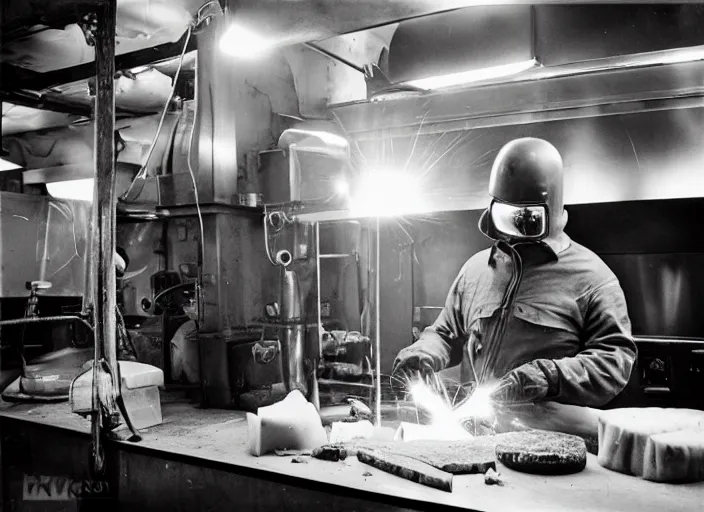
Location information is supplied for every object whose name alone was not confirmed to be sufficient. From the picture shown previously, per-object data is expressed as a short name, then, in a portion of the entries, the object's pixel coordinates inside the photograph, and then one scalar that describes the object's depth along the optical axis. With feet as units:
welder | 10.03
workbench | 7.33
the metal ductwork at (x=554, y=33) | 10.38
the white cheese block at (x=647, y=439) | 7.85
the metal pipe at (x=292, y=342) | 12.59
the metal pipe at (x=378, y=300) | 14.15
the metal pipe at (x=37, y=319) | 11.57
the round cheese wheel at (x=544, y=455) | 8.21
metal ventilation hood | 10.52
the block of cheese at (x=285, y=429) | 9.50
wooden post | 11.22
